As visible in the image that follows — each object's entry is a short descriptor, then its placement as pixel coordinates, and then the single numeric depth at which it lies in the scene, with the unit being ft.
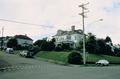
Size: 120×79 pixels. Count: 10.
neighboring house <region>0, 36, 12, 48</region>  180.53
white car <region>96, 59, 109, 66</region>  77.29
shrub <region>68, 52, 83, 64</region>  73.16
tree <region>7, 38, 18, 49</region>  135.50
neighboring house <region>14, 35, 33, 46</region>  172.57
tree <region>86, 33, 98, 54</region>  105.81
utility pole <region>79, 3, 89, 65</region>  72.63
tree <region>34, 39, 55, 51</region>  105.26
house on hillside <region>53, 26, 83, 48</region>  140.61
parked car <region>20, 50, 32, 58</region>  89.77
